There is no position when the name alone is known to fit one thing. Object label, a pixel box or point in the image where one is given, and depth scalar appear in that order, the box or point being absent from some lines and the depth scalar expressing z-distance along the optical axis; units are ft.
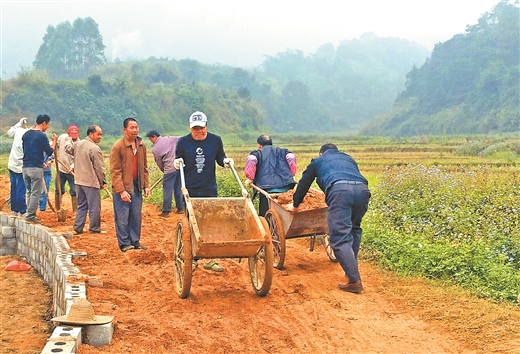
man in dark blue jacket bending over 20.16
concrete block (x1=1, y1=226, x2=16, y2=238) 31.24
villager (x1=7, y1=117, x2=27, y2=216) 32.01
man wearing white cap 21.86
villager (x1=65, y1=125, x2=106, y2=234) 28.86
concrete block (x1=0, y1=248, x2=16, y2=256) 31.18
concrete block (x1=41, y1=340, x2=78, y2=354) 12.32
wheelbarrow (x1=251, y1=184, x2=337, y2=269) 22.35
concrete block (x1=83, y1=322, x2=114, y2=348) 14.23
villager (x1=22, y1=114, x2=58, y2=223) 30.04
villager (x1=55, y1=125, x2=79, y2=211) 33.86
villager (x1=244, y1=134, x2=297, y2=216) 24.91
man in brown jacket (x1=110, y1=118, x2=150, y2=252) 24.70
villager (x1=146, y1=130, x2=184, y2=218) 36.22
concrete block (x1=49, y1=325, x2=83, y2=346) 13.14
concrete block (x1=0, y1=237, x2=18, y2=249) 31.30
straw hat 14.14
